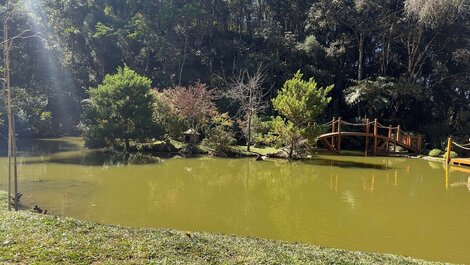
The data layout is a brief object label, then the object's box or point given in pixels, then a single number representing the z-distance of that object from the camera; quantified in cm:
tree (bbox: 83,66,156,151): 1908
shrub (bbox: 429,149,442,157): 2120
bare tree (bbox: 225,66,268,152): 2012
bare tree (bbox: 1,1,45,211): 639
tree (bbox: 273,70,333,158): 1783
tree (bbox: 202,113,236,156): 1905
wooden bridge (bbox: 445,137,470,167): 1823
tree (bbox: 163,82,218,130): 2067
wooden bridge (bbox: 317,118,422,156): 2139
